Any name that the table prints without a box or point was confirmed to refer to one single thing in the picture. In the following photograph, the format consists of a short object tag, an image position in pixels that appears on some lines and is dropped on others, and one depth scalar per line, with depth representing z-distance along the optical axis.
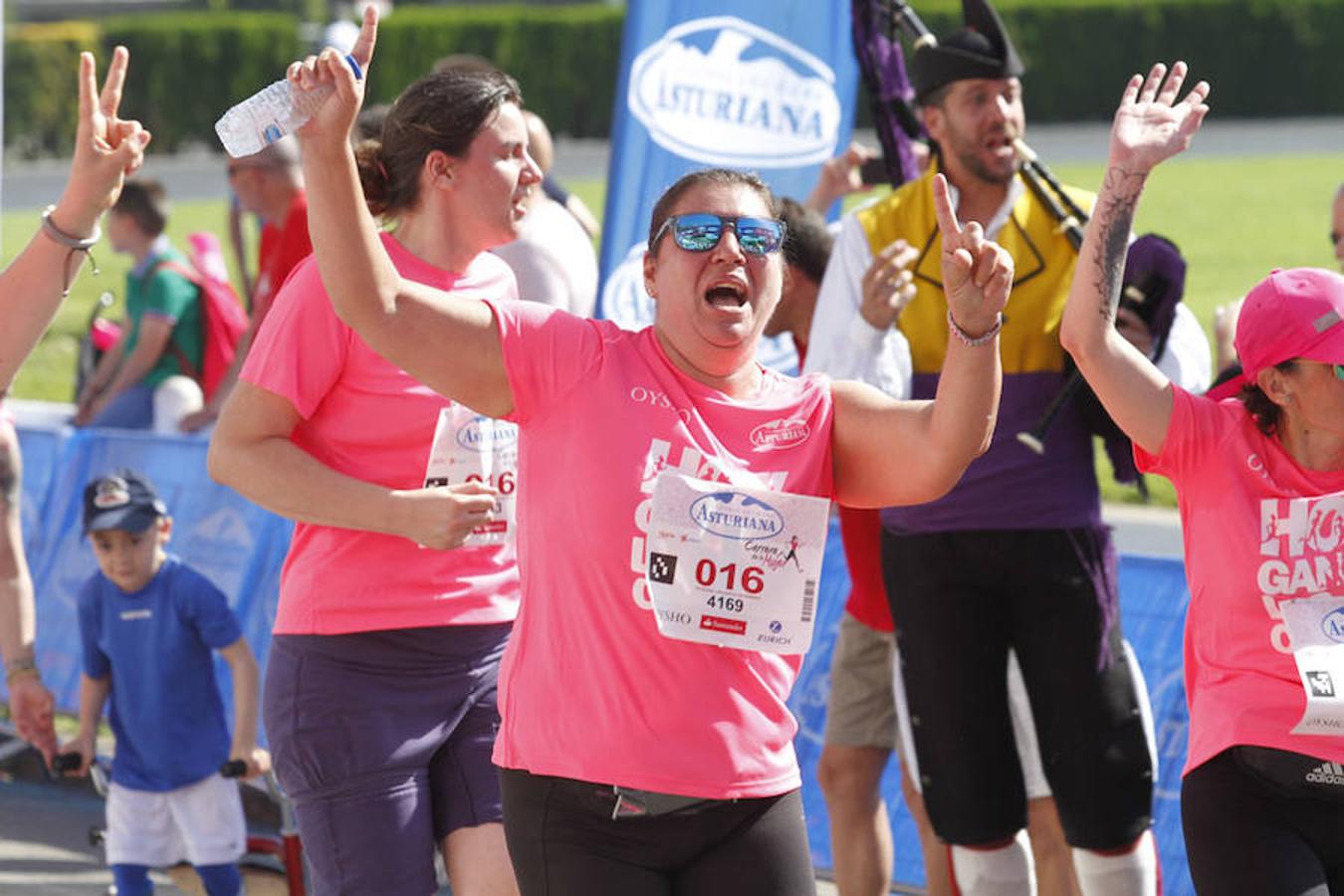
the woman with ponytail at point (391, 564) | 8.63
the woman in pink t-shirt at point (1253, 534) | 8.01
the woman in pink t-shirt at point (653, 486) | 7.09
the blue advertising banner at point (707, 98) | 14.60
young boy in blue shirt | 13.10
